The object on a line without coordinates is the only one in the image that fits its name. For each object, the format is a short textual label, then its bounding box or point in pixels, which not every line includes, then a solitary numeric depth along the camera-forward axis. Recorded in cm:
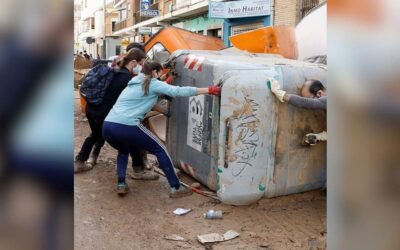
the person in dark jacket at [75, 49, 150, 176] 518
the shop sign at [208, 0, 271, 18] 1639
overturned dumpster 422
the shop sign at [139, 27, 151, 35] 2772
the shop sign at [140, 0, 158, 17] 3012
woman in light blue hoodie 455
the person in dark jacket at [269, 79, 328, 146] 415
